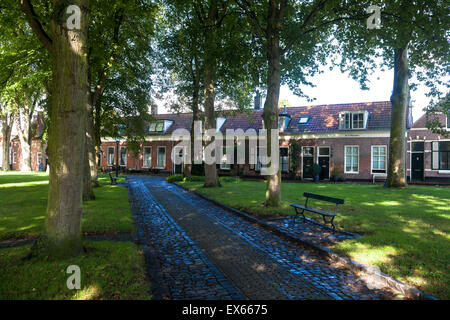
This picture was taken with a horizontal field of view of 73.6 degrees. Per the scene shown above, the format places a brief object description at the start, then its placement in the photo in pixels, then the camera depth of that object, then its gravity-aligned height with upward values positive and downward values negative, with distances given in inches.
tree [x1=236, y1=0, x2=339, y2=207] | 387.5 +164.6
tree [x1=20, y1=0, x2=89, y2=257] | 180.5 +12.5
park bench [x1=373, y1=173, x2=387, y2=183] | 945.7 -46.2
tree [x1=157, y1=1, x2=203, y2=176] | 730.2 +239.5
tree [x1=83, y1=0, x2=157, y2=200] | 434.0 +189.1
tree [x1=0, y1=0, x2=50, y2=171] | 431.8 +155.8
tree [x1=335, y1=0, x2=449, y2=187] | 354.6 +173.7
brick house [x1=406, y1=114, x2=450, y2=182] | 902.4 +20.8
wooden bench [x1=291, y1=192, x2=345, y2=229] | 292.9 -51.3
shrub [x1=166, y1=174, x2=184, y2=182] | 916.6 -55.8
